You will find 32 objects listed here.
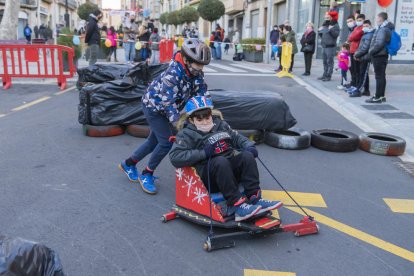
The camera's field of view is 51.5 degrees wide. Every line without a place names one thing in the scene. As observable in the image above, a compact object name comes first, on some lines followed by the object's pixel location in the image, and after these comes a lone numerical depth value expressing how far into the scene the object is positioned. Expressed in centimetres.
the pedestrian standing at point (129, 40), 1768
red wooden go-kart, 334
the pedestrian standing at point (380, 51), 951
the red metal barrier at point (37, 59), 1105
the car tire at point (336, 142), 620
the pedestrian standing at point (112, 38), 1900
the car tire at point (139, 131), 659
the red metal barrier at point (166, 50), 1868
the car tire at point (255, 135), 637
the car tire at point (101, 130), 662
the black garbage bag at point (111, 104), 662
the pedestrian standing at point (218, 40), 2357
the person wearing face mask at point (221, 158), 352
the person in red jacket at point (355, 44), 1102
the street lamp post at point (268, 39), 2063
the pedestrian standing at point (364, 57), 1027
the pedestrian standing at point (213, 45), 2377
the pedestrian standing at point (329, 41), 1296
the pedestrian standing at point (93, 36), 1309
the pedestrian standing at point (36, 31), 3536
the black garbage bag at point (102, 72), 866
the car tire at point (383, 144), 611
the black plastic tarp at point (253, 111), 636
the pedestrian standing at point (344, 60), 1161
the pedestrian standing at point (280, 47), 1673
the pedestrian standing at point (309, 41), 1461
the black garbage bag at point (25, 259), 179
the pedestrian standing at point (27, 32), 3119
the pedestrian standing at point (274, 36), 2095
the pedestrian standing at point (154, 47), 1730
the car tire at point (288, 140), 625
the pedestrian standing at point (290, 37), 1605
